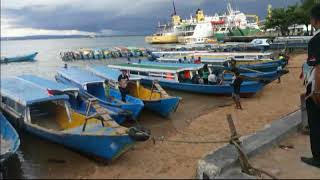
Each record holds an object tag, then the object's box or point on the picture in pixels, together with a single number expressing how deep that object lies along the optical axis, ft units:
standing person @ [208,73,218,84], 39.43
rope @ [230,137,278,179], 11.54
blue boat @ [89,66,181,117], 29.60
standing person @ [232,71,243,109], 32.44
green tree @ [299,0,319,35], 110.14
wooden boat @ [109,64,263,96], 36.57
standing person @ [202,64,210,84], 40.48
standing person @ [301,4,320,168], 11.38
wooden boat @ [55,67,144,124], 26.90
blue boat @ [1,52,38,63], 99.72
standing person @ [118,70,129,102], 29.72
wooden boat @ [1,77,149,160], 18.13
